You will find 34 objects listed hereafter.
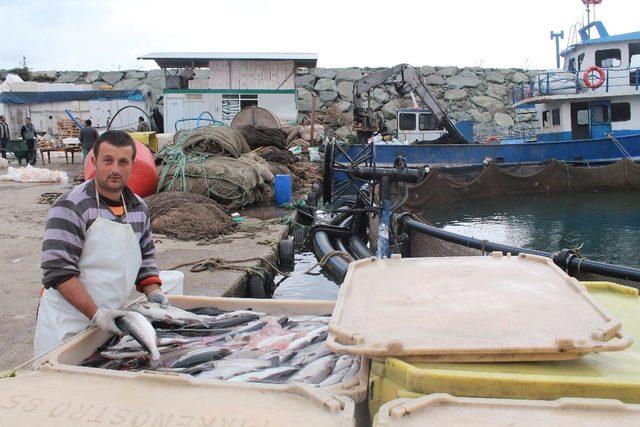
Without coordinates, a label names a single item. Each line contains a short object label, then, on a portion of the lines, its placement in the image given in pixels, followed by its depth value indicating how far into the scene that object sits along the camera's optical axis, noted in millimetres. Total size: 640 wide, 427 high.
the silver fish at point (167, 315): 2955
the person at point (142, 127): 18795
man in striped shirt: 2709
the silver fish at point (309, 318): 3020
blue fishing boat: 19344
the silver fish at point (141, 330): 2574
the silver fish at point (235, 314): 3109
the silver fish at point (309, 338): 2637
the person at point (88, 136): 16125
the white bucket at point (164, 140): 16925
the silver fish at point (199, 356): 2529
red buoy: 10680
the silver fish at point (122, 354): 2643
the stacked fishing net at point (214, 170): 11055
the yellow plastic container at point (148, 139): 13992
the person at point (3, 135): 20188
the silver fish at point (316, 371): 2283
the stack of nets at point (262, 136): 17828
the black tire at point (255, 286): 6719
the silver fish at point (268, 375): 2273
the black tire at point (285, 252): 8547
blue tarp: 25000
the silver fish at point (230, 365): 2418
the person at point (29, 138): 19719
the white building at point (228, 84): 23078
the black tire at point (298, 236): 10258
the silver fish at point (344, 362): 2350
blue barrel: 12312
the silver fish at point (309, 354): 2467
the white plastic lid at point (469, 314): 1914
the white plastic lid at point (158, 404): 1799
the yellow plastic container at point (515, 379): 1788
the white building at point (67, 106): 25078
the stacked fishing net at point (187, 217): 8789
